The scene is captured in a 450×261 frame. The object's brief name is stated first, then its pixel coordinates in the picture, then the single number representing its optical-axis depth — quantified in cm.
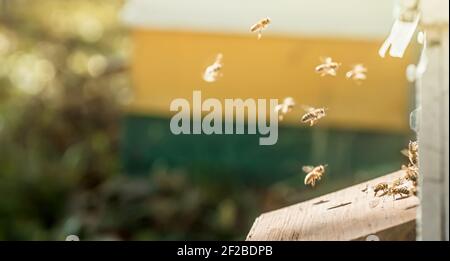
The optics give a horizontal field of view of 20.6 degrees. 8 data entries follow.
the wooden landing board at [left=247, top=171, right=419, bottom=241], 64
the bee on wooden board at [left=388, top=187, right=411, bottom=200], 68
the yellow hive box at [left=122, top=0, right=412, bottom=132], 241
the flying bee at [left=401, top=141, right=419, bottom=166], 68
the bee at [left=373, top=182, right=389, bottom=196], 69
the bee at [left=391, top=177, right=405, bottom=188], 69
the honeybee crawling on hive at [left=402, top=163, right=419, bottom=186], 67
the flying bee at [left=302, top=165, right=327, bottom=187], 72
